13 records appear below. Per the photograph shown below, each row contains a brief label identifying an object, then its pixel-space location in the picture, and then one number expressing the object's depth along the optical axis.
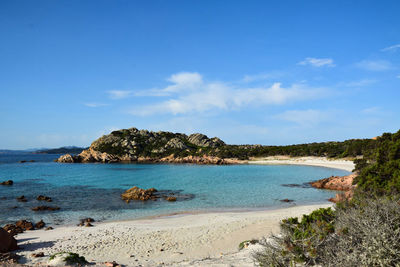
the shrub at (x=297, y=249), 7.18
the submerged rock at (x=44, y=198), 28.78
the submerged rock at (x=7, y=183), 41.75
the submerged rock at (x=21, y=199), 28.98
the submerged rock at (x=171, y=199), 28.06
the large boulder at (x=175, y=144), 114.12
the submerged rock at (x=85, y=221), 19.24
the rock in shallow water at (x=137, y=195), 29.12
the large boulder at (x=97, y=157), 98.15
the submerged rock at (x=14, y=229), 16.65
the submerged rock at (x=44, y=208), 24.52
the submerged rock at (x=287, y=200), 26.45
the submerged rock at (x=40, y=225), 18.61
